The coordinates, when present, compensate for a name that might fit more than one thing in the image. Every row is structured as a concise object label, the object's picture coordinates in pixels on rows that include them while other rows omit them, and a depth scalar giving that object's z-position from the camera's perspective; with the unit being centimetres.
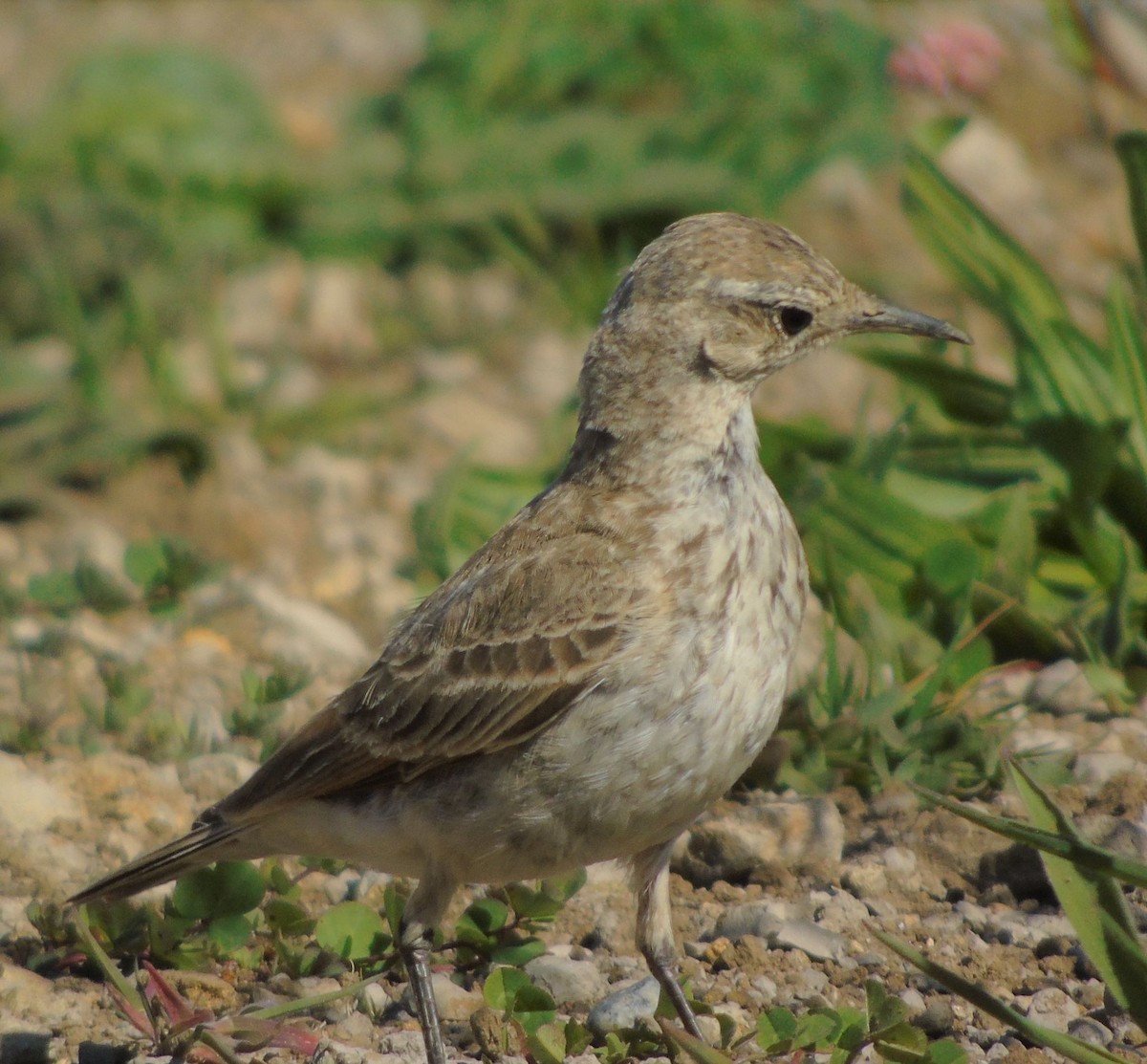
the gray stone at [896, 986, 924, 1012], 802
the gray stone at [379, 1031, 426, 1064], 810
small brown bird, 768
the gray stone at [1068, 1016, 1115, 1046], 756
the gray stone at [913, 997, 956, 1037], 787
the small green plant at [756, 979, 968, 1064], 751
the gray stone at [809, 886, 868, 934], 871
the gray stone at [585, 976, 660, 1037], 813
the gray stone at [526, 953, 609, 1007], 845
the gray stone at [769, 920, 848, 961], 845
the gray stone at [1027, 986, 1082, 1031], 778
